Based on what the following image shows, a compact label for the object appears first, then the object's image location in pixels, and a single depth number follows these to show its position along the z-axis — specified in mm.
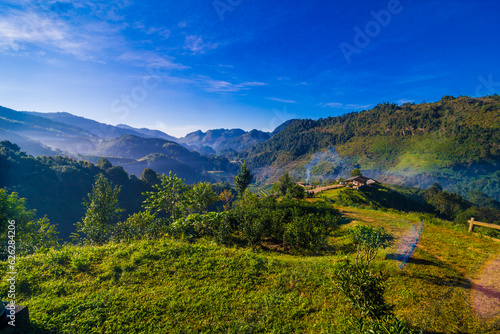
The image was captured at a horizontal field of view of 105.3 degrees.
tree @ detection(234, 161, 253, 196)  24109
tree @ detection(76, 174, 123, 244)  17797
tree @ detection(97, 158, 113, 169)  98600
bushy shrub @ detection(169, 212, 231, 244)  12594
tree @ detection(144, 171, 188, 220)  19797
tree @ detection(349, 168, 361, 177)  72438
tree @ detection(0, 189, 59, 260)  14273
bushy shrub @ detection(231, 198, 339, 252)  11734
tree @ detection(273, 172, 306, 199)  27756
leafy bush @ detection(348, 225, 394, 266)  6778
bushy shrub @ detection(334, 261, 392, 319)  4801
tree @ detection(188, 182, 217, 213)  21891
